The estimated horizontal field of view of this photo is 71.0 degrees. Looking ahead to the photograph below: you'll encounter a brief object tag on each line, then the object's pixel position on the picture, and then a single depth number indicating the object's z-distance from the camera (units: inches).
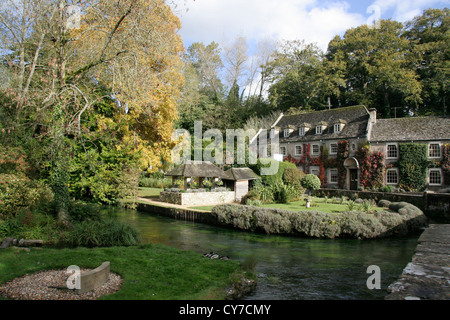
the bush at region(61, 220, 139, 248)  437.1
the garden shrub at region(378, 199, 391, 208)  890.6
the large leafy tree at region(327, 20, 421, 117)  1502.2
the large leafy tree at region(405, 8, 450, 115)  1456.7
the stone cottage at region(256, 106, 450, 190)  1115.9
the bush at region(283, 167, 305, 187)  1096.8
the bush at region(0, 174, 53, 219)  499.8
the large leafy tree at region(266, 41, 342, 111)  1739.7
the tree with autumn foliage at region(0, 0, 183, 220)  443.8
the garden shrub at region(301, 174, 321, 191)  904.3
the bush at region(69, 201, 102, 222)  529.0
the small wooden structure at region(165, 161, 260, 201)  973.2
